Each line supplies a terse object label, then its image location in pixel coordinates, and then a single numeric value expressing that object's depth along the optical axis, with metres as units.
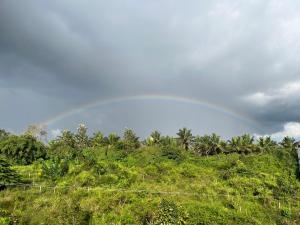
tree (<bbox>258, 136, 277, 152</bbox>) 42.49
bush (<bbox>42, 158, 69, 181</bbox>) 21.07
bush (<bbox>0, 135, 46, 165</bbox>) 32.04
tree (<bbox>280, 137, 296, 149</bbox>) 41.77
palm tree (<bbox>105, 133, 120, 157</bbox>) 42.64
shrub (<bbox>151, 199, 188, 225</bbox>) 14.33
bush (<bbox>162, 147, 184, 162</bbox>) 30.51
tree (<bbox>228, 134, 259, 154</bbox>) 42.28
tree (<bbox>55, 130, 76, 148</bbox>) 44.41
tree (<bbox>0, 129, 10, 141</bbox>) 54.05
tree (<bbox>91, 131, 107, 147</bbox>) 43.14
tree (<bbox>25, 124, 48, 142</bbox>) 55.52
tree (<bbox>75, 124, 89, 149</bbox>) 45.72
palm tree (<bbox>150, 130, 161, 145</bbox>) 43.89
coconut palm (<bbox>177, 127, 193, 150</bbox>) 45.95
